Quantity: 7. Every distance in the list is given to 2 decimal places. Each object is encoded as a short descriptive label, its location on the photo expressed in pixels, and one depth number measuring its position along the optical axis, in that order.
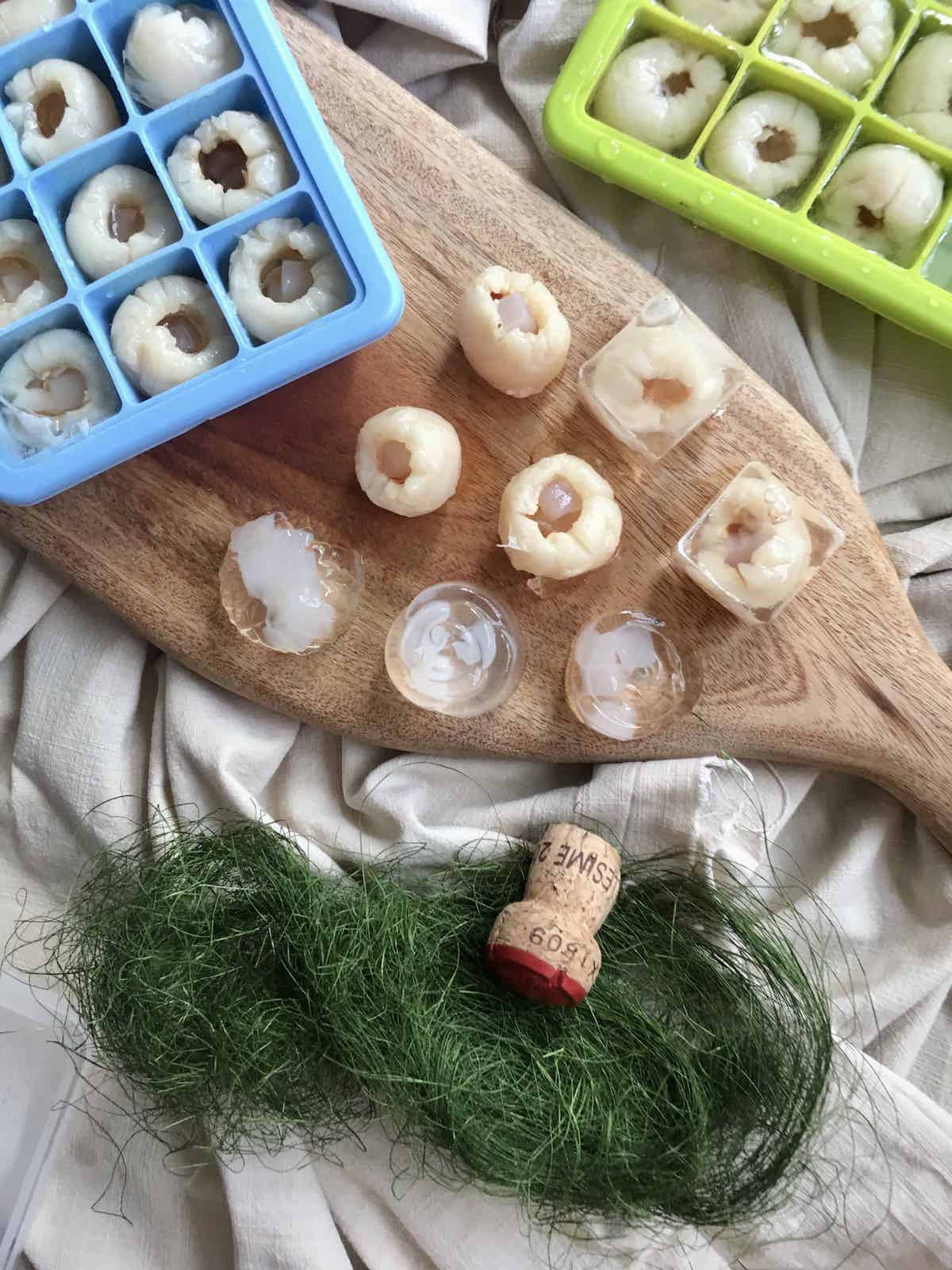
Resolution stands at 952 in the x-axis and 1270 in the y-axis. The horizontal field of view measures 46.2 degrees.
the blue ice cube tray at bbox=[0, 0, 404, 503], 0.28
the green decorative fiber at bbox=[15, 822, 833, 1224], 0.30
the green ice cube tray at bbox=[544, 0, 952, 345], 0.30
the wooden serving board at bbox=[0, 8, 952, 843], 0.31
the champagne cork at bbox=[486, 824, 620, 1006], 0.28
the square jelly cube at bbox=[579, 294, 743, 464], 0.29
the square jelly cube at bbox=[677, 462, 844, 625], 0.29
